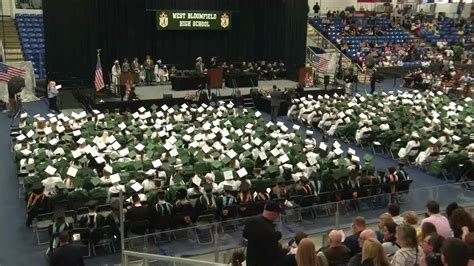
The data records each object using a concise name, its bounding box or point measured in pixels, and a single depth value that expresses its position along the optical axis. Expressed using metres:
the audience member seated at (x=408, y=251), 6.27
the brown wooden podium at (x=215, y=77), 30.50
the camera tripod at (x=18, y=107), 24.91
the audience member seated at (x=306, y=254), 5.93
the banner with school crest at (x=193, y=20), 33.12
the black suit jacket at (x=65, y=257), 8.25
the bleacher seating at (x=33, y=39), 31.81
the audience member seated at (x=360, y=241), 6.16
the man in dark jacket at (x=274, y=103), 24.59
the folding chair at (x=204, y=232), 9.91
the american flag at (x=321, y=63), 34.09
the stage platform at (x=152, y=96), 25.69
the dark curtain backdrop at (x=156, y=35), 30.31
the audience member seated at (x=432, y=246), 6.01
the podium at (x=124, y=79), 27.14
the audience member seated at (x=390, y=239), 7.11
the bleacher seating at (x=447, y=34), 45.69
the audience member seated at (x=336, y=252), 7.19
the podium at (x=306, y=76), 32.06
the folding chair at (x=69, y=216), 12.10
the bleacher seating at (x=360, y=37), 40.88
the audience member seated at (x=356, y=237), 7.63
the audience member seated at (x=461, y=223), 7.19
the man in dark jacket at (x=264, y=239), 6.90
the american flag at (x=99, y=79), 26.08
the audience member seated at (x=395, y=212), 9.02
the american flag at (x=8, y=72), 26.68
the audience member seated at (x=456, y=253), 5.17
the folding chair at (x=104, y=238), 11.31
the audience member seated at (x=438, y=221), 7.55
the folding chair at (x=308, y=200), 13.38
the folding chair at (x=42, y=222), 12.27
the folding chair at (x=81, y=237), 10.93
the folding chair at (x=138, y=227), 11.53
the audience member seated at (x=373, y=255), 5.95
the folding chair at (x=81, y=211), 12.27
